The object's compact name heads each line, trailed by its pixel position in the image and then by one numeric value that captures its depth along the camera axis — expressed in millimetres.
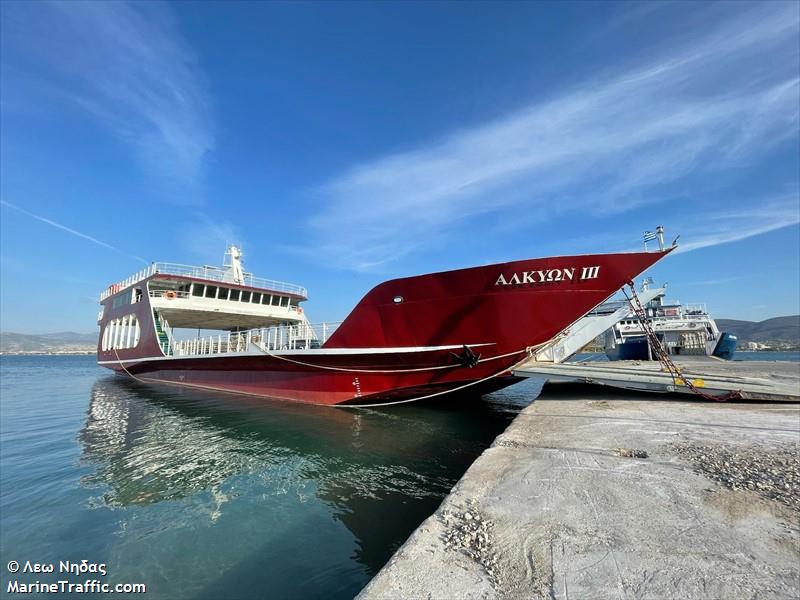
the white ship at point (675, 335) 28547
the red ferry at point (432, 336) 8453
